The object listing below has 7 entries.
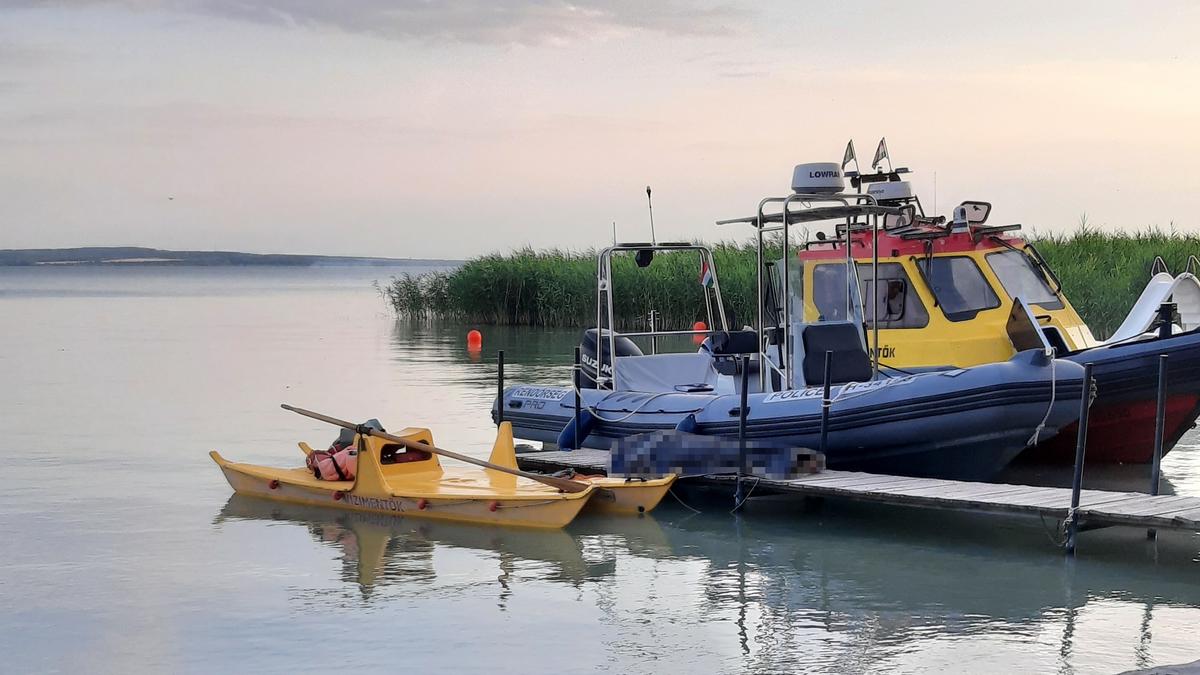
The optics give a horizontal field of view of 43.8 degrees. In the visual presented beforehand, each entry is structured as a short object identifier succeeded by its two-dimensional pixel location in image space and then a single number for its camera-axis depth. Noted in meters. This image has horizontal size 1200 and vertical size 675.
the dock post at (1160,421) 8.88
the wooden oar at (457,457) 9.74
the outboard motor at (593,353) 12.35
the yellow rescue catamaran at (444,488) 9.77
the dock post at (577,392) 11.92
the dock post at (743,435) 10.18
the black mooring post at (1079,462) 8.50
